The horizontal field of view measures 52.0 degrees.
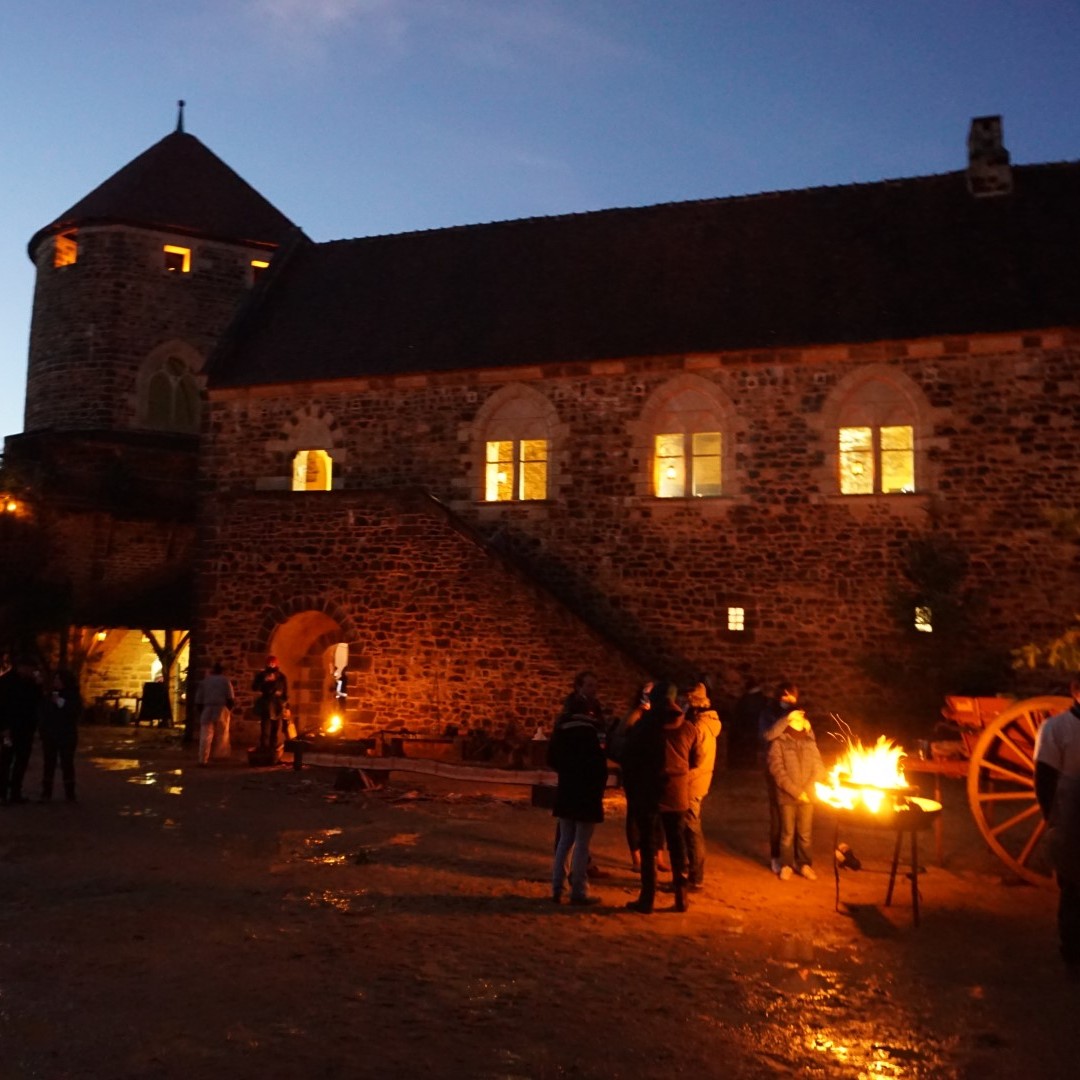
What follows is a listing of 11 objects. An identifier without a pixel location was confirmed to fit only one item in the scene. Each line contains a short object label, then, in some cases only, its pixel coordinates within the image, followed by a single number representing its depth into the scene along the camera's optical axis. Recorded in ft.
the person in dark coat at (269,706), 52.03
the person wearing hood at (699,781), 26.89
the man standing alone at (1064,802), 20.12
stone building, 54.60
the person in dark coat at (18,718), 36.86
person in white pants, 51.37
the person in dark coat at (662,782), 24.84
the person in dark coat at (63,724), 38.17
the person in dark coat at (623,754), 25.85
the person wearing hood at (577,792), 25.48
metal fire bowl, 24.39
